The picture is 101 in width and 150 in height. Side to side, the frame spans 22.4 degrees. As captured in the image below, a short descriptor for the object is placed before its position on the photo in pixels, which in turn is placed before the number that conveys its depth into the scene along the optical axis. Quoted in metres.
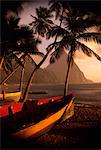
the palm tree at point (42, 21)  23.14
